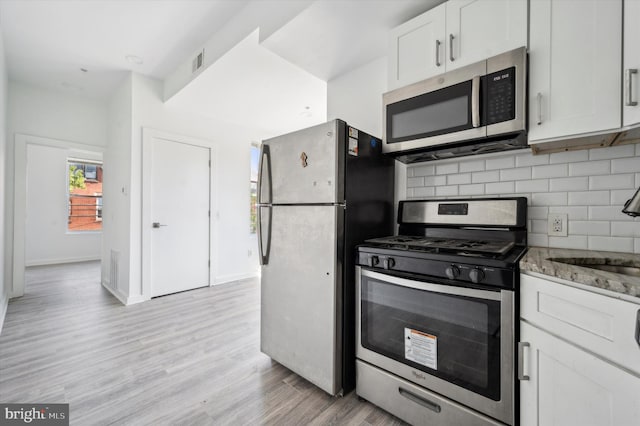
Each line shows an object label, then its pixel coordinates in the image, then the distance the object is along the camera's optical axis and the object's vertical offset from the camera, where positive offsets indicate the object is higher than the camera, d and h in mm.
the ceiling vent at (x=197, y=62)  2871 +1569
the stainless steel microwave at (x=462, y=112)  1361 +559
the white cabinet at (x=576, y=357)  805 -473
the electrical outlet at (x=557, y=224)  1514 -58
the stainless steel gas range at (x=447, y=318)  1174 -509
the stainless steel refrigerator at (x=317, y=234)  1638 -146
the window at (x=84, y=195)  6586 +373
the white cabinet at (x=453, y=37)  1385 +966
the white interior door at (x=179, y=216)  3629 -75
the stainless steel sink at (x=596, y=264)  1231 -232
